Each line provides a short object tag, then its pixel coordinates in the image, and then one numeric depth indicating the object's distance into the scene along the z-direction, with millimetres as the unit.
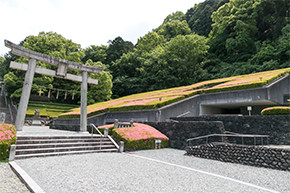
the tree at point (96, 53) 49844
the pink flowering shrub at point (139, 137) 10047
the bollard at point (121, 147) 9586
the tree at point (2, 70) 42569
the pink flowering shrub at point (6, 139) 6789
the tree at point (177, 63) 36000
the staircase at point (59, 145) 7714
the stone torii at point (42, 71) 10531
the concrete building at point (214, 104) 14323
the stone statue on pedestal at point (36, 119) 23953
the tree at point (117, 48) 50094
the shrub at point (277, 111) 8957
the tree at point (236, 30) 34062
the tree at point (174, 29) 49562
